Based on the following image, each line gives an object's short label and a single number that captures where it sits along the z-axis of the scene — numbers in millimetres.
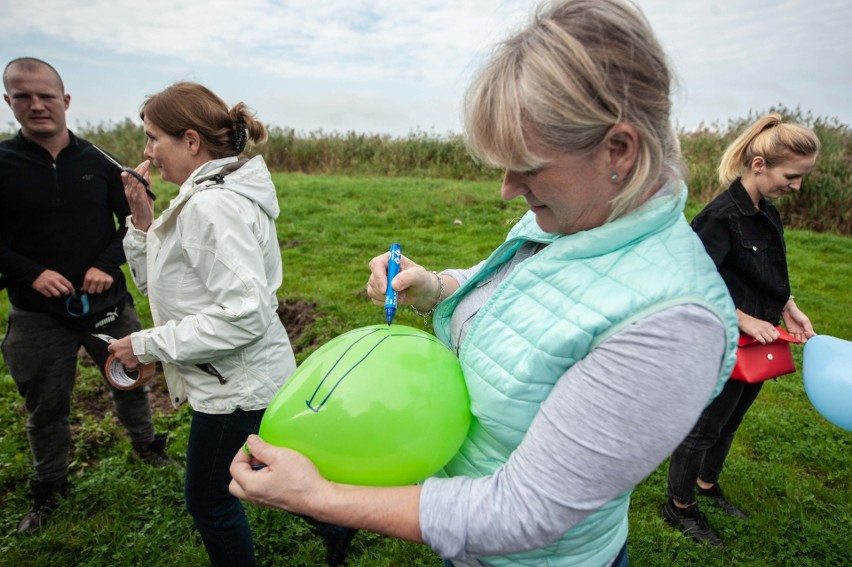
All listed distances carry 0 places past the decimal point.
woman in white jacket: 2000
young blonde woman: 2811
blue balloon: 2166
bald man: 2875
